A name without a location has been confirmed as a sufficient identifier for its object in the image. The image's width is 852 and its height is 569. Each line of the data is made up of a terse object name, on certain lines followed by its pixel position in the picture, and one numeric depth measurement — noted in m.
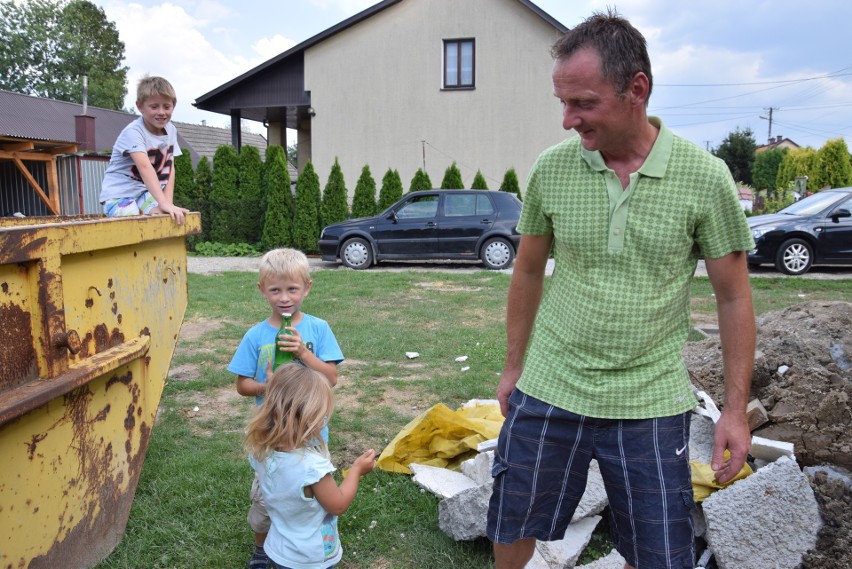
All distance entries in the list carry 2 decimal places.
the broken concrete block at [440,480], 3.44
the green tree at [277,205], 16.92
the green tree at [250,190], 17.31
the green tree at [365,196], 17.58
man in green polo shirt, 1.91
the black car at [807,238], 12.10
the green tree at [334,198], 17.16
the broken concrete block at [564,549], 2.84
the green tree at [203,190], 17.47
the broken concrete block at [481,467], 3.35
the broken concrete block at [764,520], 2.79
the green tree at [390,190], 17.44
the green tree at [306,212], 16.91
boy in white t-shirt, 4.08
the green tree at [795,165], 28.89
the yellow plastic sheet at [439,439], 3.80
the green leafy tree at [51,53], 56.12
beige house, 19.09
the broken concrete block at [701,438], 3.35
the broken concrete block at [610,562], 2.79
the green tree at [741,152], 48.25
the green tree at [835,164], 22.75
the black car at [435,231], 13.63
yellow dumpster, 2.02
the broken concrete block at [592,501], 3.04
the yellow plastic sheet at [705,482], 3.06
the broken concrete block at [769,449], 3.15
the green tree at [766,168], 43.42
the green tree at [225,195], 17.30
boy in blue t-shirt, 2.79
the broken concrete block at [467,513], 3.00
